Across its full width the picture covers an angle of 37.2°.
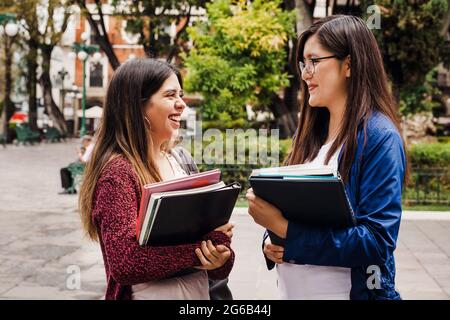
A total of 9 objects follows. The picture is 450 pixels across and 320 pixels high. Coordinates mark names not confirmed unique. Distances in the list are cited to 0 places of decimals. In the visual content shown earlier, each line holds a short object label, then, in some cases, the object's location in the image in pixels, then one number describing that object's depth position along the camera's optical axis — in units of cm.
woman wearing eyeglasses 198
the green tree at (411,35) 1165
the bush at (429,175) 1155
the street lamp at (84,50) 2166
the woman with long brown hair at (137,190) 209
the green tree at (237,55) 1212
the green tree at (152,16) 1881
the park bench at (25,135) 3284
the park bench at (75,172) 1301
